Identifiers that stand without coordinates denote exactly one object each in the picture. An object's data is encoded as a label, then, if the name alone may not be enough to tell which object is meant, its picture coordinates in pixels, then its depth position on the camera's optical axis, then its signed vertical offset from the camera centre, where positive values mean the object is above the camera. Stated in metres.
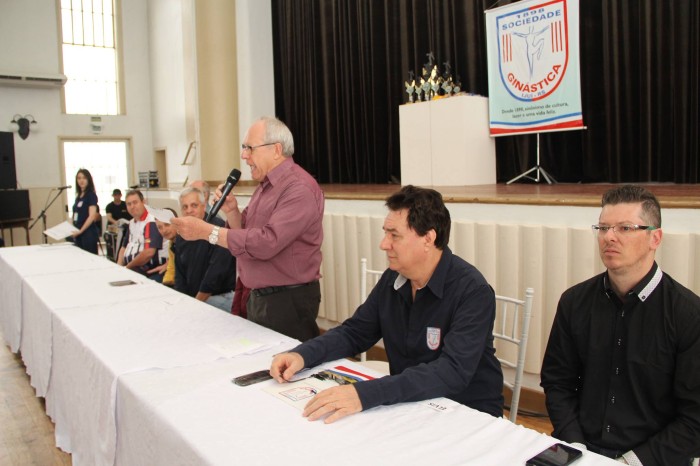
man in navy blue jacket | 1.51 -0.34
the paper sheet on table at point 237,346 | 1.82 -0.47
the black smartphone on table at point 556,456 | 1.07 -0.50
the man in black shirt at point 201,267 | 3.38 -0.40
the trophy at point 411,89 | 5.28 +0.96
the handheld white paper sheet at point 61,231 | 4.78 -0.22
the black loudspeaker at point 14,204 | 8.79 +0.03
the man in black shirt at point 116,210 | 8.43 -0.10
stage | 2.59 -0.02
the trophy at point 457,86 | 5.33 +1.01
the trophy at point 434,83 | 5.22 +1.01
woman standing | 6.20 -0.10
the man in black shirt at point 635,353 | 1.46 -0.44
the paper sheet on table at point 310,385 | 1.42 -0.49
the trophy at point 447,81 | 5.30 +1.05
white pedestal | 4.82 +0.43
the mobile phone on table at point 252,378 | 1.53 -0.48
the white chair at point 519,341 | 1.85 -0.50
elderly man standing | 2.26 -0.14
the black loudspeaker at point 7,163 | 9.17 +0.69
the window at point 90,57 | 11.34 +2.93
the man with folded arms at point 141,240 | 4.42 -0.29
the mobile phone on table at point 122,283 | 3.02 -0.42
